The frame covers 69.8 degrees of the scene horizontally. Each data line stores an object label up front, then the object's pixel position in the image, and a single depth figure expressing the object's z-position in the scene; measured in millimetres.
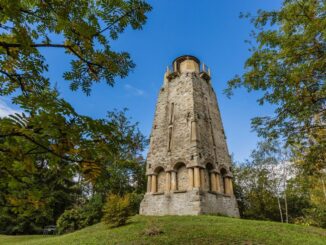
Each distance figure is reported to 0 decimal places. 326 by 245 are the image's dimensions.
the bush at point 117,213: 11852
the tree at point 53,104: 2043
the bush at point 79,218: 17609
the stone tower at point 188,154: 14315
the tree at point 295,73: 5551
